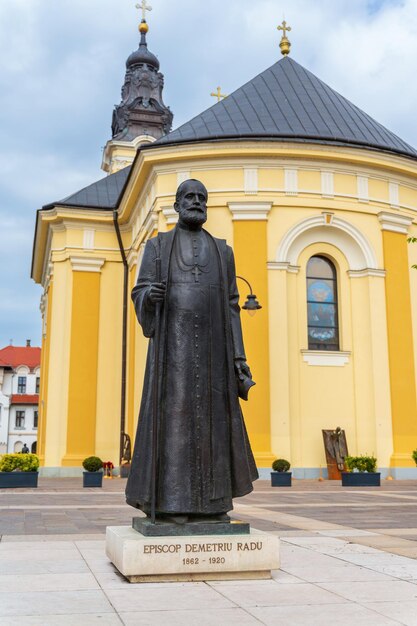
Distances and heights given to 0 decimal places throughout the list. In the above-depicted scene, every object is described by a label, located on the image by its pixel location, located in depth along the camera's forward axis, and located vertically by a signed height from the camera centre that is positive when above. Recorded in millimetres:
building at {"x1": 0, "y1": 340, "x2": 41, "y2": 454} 70688 +4258
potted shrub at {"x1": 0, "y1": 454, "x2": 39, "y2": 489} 17828 -651
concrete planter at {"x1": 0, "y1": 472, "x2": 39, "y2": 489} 17797 -870
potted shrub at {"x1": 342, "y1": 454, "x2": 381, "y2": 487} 18266 -723
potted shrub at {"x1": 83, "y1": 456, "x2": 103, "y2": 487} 18984 -819
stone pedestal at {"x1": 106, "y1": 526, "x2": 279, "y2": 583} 5223 -821
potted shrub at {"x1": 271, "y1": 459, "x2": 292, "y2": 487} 18500 -762
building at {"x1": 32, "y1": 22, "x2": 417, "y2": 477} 21484 +5773
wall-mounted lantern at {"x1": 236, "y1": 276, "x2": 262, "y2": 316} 17266 +3382
